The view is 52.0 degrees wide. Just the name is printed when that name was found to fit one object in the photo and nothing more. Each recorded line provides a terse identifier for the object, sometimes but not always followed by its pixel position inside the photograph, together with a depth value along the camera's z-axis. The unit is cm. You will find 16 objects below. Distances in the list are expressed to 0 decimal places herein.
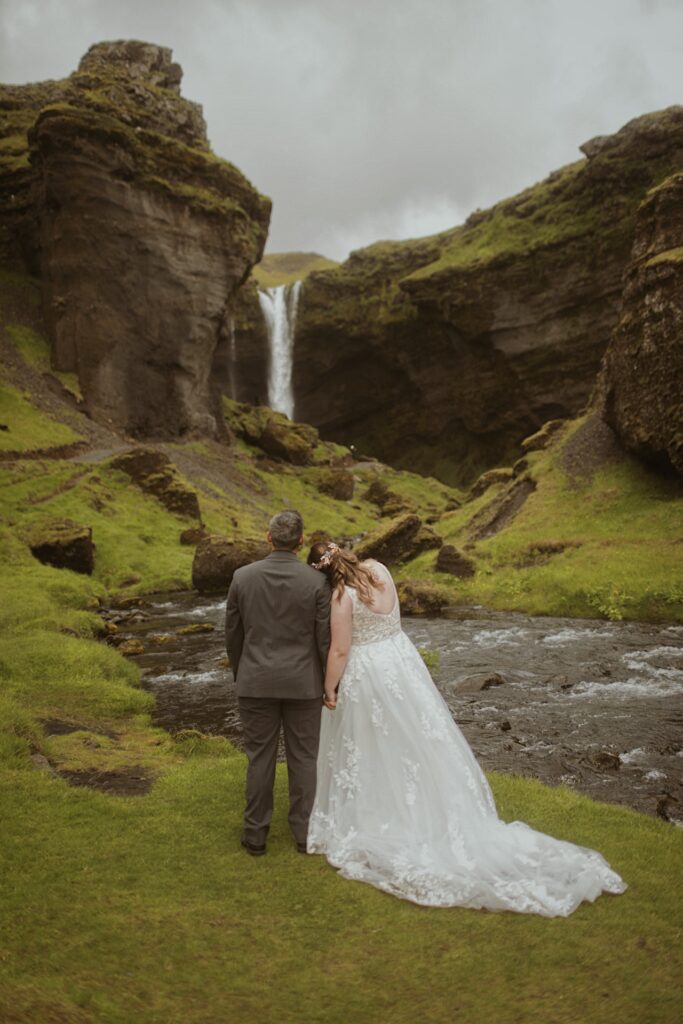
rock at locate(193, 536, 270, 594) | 3609
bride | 693
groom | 787
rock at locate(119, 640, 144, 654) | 2259
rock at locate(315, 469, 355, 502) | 7494
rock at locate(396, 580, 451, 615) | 3023
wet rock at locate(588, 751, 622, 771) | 1220
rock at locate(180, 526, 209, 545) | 4572
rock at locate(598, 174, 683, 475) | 3591
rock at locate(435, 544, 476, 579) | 3494
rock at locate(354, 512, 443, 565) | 3916
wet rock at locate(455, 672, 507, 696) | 1789
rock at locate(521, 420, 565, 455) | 5272
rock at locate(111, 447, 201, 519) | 5142
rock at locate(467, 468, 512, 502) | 5778
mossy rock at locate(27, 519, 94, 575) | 3459
